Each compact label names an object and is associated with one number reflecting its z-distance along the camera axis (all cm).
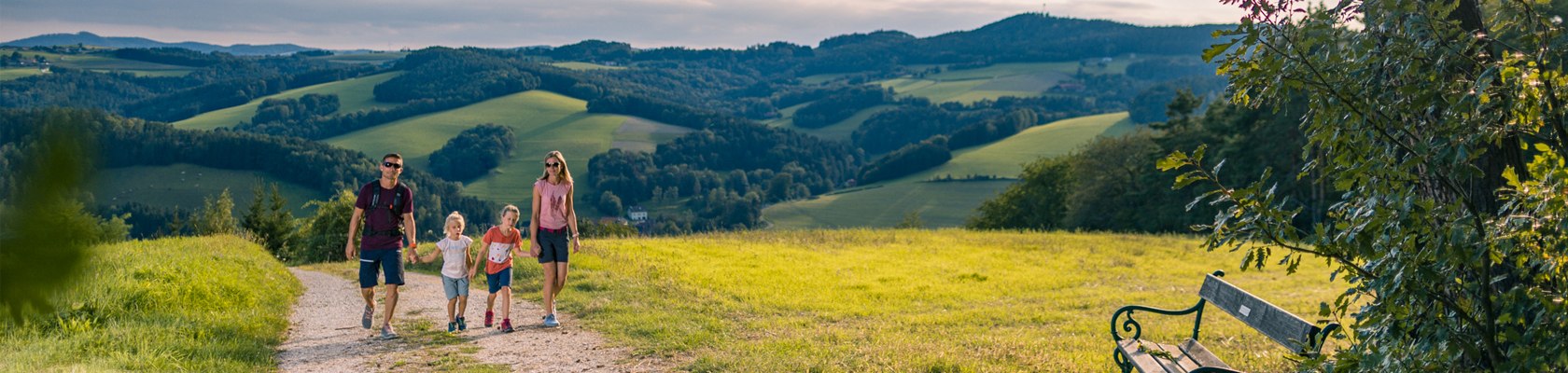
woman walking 1174
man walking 1108
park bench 671
